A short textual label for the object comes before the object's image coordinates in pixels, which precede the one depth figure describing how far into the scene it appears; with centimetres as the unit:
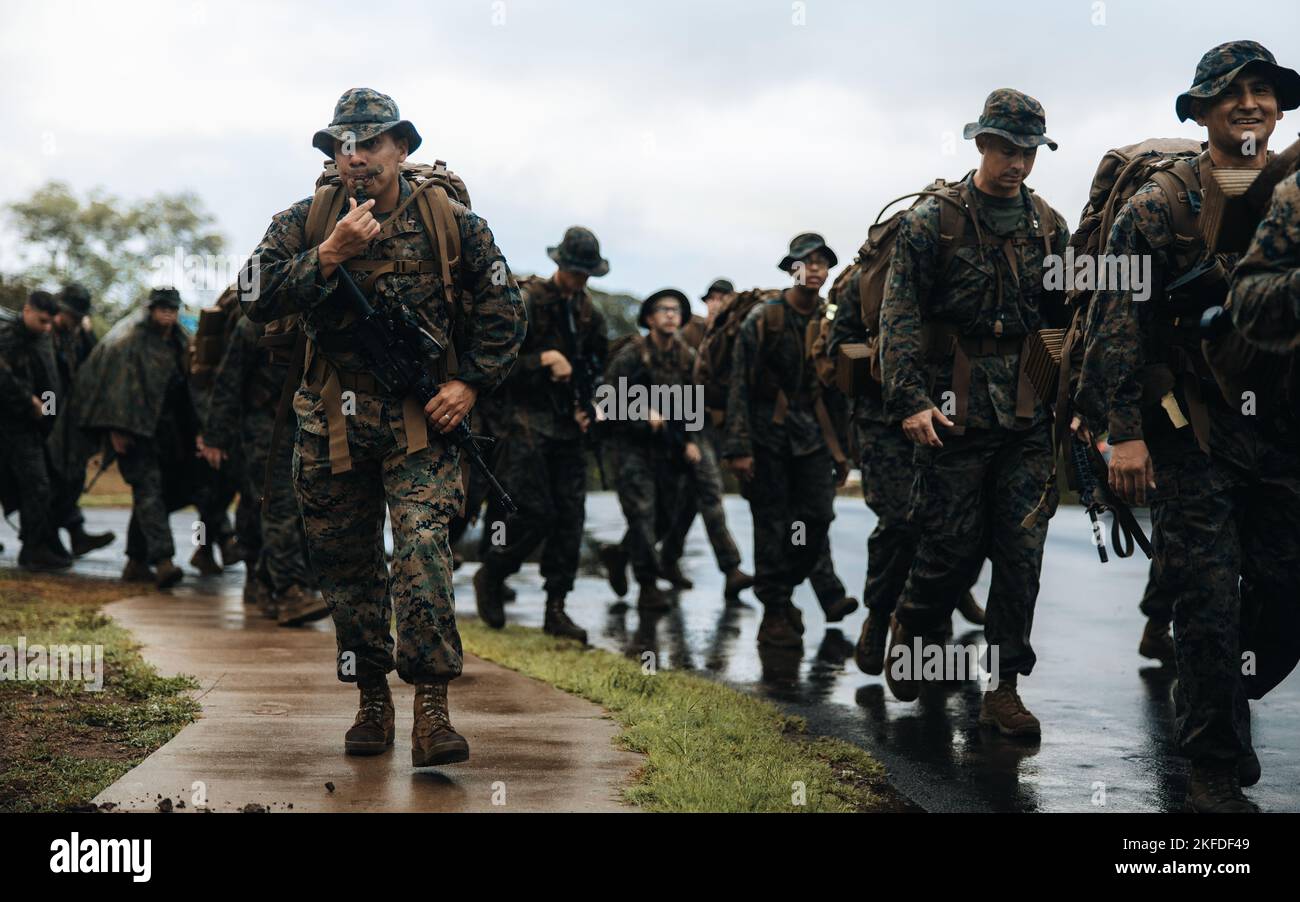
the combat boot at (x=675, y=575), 1385
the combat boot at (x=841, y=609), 1062
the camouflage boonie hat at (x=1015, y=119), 676
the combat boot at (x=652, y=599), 1215
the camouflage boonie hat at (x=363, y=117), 578
